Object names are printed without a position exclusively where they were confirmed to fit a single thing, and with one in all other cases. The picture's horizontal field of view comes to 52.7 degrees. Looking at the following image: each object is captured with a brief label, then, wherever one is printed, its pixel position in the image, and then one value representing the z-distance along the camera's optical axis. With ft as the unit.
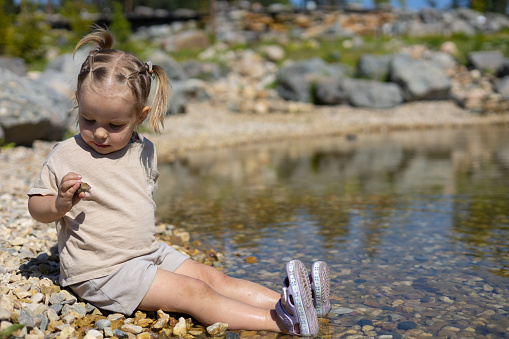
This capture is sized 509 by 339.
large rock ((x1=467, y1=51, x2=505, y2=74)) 60.70
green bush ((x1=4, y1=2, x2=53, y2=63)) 61.67
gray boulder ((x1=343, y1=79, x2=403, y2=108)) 51.65
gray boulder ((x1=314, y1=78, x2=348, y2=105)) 52.31
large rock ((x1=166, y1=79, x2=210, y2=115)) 45.27
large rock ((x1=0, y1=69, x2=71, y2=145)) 23.71
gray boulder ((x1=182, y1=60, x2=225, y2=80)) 63.41
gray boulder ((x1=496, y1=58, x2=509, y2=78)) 57.25
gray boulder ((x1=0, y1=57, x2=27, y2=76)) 35.46
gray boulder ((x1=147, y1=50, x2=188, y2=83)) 55.46
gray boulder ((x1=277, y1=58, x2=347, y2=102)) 54.80
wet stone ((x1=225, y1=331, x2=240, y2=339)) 7.47
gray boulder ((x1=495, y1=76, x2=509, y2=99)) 53.07
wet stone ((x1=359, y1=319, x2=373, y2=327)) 7.88
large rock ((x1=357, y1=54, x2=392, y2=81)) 58.18
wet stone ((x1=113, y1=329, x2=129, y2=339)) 7.27
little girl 7.67
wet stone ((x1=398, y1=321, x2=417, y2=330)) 7.72
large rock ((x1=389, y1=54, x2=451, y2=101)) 53.36
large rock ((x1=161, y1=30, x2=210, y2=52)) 85.56
